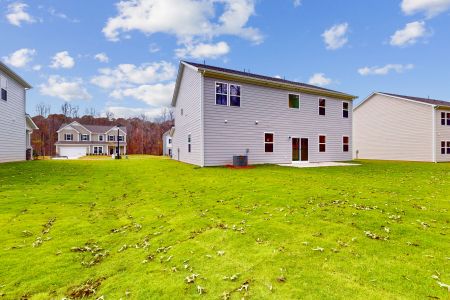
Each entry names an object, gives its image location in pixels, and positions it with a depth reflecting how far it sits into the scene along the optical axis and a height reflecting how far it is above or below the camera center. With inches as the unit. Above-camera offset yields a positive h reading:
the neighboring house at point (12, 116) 743.7 +121.1
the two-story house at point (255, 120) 726.3 +106.1
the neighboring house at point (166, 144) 2271.2 +72.8
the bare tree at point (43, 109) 3123.0 +545.9
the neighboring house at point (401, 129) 1064.2 +101.7
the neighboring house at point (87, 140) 2256.9 +115.1
